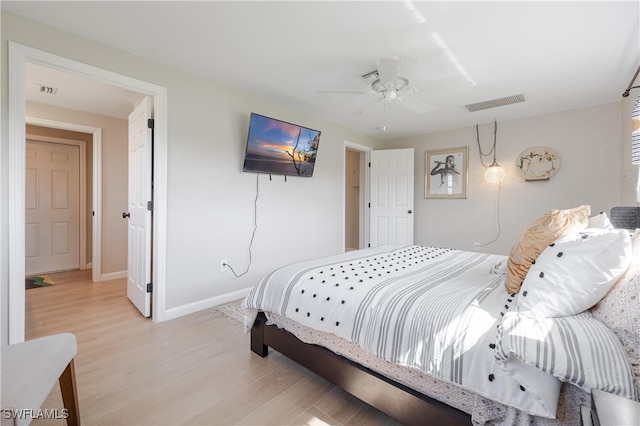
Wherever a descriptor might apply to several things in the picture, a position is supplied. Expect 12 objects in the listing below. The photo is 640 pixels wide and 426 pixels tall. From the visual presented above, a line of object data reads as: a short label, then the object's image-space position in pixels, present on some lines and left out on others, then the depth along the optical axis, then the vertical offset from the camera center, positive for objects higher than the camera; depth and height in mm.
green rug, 3579 -942
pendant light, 4086 +593
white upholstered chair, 905 -595
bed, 884 -450
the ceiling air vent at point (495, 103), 3230 +1297
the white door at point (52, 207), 4145 +39
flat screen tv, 3136 +762
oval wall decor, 3740 +674
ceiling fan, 2316 +1132
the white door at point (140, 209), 2625 +12
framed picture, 4465 +637
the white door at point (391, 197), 4777 +252
